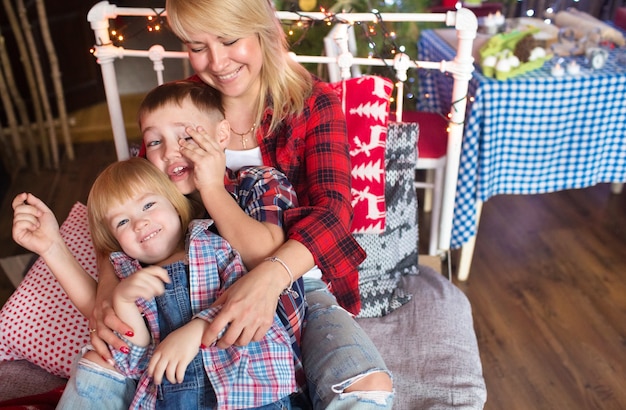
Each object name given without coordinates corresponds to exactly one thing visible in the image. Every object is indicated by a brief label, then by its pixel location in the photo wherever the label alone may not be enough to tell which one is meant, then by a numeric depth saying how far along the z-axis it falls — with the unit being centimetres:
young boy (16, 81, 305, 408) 128
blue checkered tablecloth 218
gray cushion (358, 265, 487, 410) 139
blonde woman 118
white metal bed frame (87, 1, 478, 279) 167
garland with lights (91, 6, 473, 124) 171
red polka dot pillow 145
